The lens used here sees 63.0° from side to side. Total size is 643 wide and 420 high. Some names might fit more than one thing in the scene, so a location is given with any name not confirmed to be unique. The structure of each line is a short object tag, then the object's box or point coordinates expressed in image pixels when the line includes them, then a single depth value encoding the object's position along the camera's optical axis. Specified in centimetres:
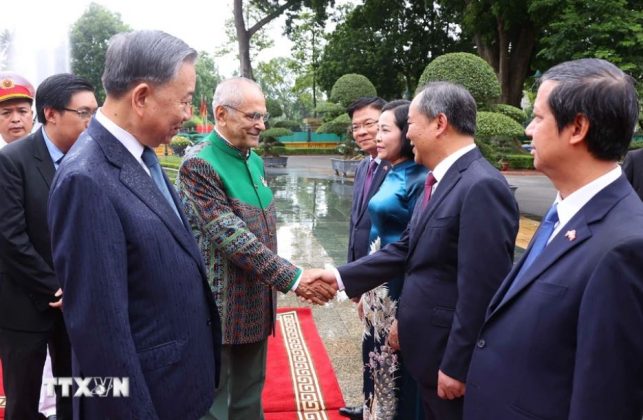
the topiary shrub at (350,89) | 1535
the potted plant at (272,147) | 2100
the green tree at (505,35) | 1538
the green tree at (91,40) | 3947
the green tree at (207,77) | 5097
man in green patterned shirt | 234
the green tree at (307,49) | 3127
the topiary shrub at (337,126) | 1508
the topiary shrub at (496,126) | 795
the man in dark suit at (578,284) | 116
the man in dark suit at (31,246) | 235
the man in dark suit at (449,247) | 183
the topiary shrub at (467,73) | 776
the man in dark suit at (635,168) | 326
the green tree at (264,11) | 1683
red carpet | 311
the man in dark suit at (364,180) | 294
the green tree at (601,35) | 1009
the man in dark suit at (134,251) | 133
